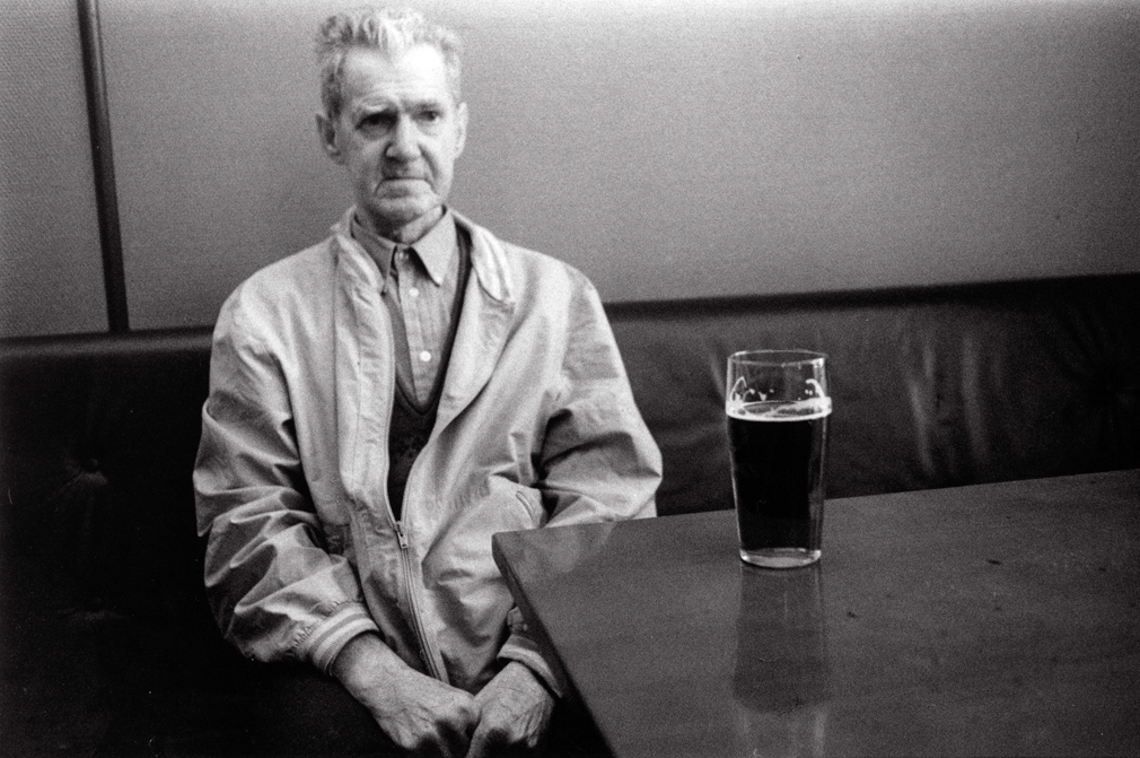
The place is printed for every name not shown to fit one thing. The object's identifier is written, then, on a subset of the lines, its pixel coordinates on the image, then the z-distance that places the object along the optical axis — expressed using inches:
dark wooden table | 24.8
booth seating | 48.7
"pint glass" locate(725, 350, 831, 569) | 35.1
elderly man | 52.2
